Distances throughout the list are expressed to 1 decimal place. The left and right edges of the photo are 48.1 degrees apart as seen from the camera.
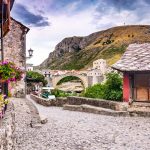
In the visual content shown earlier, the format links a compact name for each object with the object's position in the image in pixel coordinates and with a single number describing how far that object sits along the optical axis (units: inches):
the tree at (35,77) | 946.3
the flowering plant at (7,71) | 162.4
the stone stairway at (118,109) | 323.2
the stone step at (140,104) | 357.8
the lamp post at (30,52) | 488.8
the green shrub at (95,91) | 461.8
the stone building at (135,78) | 367.9
